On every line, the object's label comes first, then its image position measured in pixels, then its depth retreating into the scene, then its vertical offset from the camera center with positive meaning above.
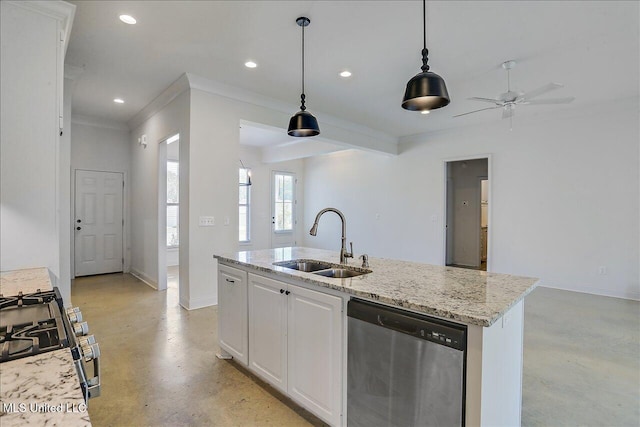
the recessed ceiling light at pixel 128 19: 2.64 +1.58
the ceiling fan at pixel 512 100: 3.42 +1.26
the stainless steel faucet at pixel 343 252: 2.36 -0.30
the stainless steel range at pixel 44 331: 0.89 -0.40
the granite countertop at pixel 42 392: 0.61 -0.40
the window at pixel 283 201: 8.66 +0.24
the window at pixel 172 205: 6.94 +0.08
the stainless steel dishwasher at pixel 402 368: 1.26 -0.68
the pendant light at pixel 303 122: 2.62 +0.72
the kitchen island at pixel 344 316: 1.26 -0.56
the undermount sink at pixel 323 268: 2.19 -0.42
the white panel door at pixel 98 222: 5.69 -0.25
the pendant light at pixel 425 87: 1.74 +0.68
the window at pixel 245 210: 8.08 +0.00
